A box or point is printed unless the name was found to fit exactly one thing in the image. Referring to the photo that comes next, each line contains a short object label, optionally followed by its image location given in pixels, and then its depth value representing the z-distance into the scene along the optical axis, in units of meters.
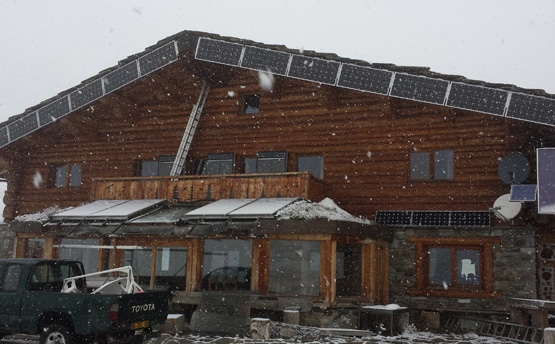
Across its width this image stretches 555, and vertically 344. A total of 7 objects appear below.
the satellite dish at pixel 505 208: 16.61
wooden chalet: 16.62
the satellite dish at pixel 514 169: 16.80
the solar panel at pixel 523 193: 16.20
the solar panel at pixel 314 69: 18.02
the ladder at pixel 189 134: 20.38
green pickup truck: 10.41
